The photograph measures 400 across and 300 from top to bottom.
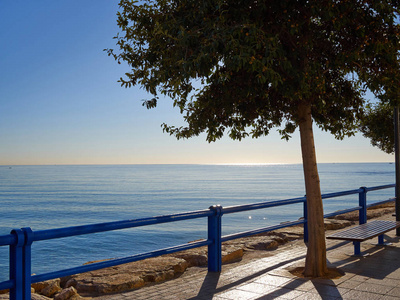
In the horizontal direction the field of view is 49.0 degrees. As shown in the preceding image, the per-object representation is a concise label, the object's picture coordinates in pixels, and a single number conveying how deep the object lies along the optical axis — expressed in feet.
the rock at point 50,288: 25.13
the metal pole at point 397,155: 32.04
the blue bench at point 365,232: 22.68
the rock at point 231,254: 26.73
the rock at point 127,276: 21.54
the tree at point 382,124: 57.52
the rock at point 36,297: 19.67
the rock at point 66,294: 21.26
